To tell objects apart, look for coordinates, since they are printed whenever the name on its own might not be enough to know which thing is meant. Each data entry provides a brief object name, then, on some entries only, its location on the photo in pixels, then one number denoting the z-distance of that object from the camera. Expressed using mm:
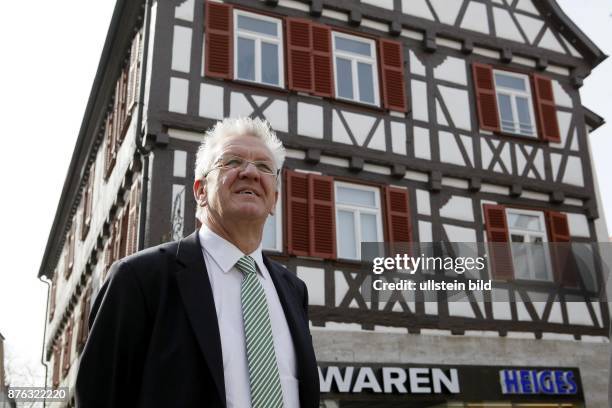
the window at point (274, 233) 10633
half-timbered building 10641
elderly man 2066
